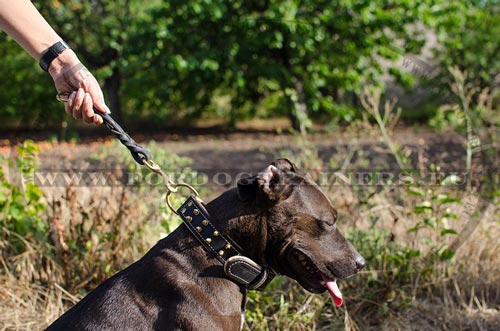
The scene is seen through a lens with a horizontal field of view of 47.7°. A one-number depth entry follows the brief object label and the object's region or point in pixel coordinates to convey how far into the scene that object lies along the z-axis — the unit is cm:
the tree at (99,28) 1221
